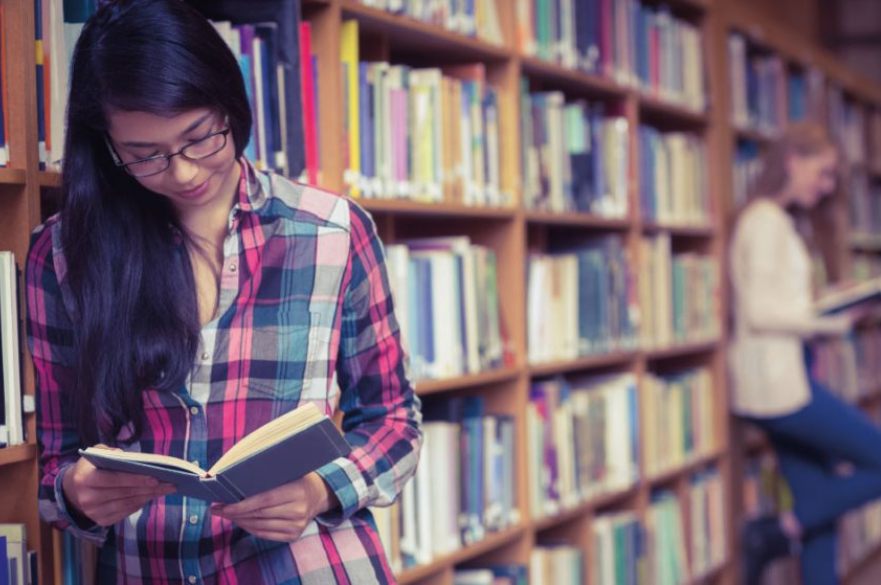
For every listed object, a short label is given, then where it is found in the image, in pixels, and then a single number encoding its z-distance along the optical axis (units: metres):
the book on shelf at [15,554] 2.70
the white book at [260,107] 3.00
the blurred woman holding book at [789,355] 4.45
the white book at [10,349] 2.70
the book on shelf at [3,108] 2.73
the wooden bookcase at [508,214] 2.75
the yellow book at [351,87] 3.19
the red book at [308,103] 3.08
